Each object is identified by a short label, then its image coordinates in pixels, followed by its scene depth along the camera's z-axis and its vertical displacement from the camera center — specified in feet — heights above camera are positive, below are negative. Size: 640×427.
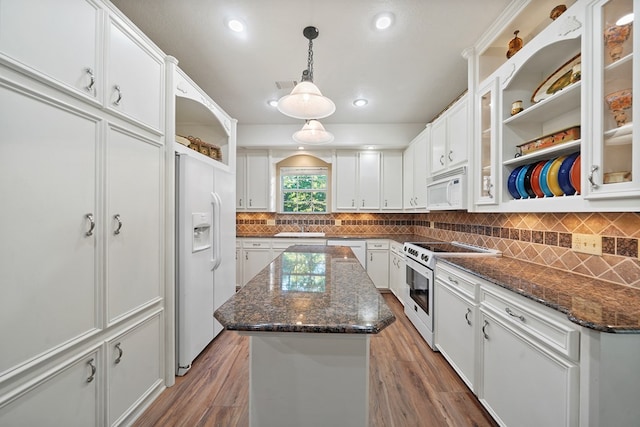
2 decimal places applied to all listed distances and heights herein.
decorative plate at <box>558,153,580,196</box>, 4.58 +0.74
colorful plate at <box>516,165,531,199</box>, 5.65 +0.74
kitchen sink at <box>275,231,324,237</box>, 12.97 -1.17
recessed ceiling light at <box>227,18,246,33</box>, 5.97 +4.71
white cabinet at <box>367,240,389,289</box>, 12.78 -2.51
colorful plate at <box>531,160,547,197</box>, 5.26 +0.76
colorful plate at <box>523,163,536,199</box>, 5.55 +0.74
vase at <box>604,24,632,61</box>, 3.60 +2.67
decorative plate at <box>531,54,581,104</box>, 4.70 +2.80
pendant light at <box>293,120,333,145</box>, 7.32 +2.39
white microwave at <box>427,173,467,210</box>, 7.56 +0.71
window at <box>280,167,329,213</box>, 14.85 +1.52
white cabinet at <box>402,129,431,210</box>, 10.65 +1.97
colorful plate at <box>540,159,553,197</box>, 5.02 +0.73
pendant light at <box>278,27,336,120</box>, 4.94 +2.31
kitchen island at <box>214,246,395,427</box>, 3.00 -1.98
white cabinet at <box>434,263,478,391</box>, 5.53 -2.72
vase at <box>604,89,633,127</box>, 3.52 +1.65
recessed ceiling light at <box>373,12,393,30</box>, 5.78 +4.70
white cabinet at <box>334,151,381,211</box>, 13.53 +1.79
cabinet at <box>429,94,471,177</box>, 7.57 +2.60
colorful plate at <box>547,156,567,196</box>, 4.80 +0.74
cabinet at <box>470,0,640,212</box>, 3.65 +2.07
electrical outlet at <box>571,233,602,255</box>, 4.71 -0.58
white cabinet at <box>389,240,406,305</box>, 10.76 -2.75
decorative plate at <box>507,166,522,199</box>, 5.89 +0.74
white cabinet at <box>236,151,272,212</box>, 13.71 +1.89
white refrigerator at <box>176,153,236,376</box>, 6.34 -1.15
